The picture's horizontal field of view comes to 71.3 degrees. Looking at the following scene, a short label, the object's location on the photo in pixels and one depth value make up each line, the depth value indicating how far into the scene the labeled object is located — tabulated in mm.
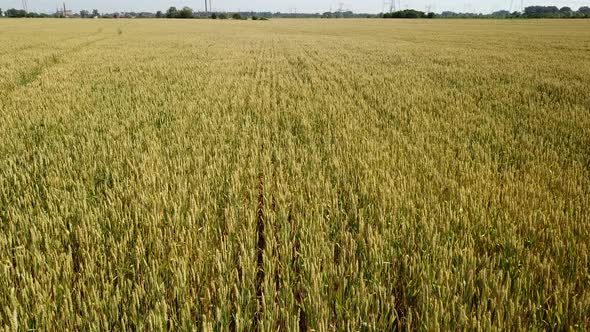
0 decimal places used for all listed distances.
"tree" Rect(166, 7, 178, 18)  122188
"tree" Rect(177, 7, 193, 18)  119062
